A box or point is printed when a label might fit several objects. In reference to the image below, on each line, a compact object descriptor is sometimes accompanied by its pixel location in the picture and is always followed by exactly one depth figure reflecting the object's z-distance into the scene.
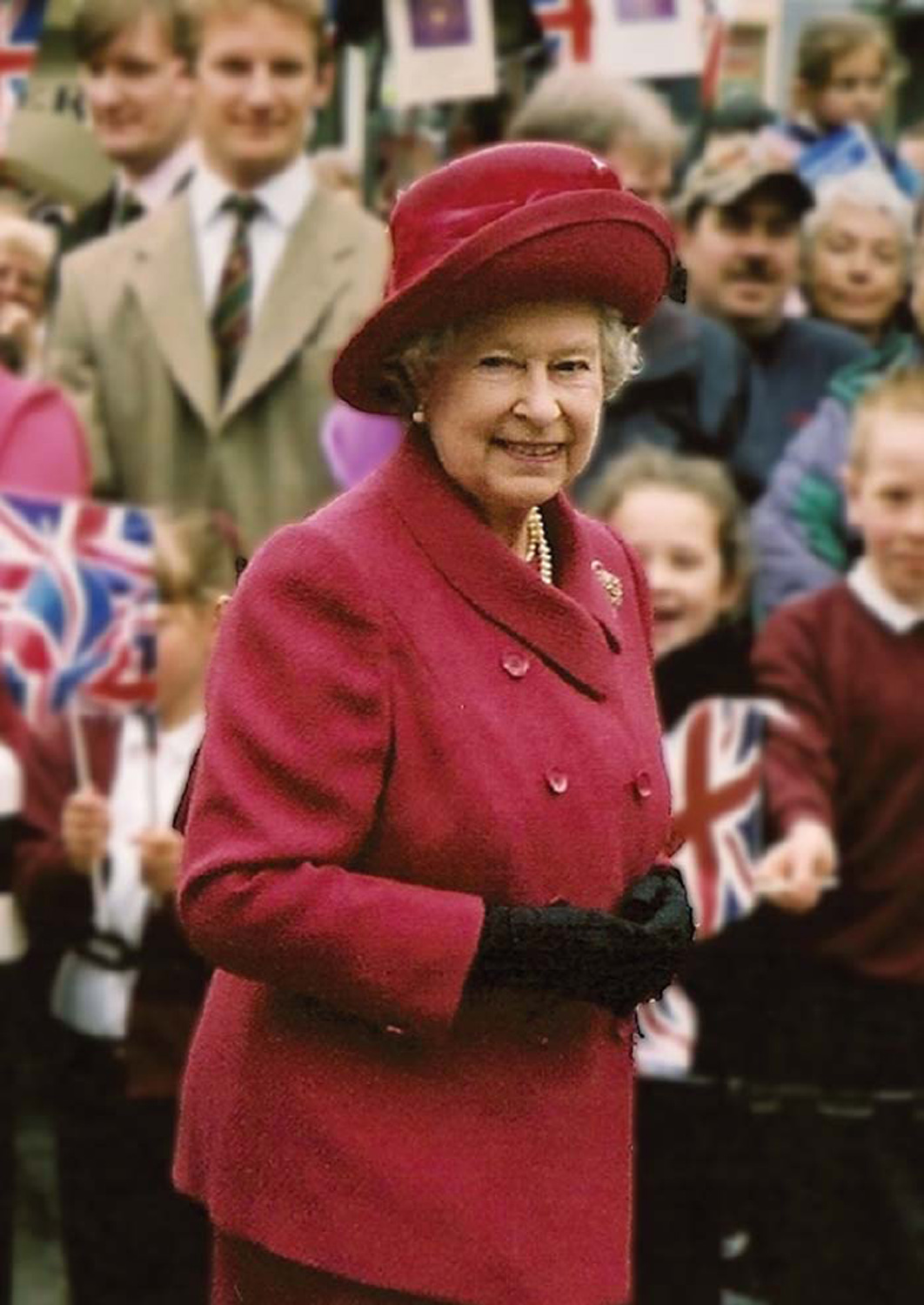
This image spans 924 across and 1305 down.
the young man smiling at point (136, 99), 10.23
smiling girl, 10.13
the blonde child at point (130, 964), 10.00
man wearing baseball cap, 10.48
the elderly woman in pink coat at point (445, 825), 5.48
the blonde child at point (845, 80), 10.33
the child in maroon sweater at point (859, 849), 10.09
